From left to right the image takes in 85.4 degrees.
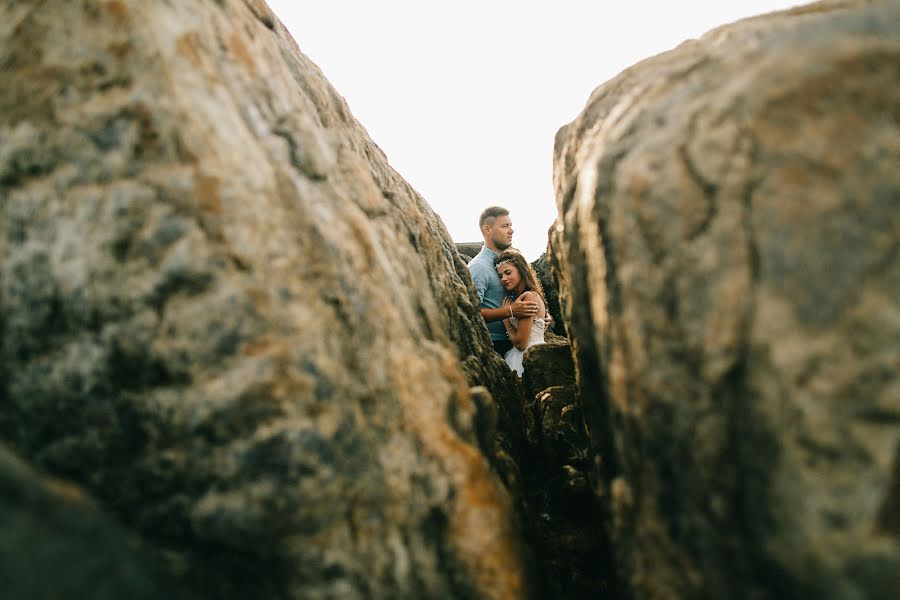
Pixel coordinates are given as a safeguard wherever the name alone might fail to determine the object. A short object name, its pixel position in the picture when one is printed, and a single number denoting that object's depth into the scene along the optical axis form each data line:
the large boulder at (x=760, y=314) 1.36
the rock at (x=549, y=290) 6.04
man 4.93
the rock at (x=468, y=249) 9.94
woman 4.92
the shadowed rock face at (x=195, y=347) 1.68
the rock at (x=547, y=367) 4.07
